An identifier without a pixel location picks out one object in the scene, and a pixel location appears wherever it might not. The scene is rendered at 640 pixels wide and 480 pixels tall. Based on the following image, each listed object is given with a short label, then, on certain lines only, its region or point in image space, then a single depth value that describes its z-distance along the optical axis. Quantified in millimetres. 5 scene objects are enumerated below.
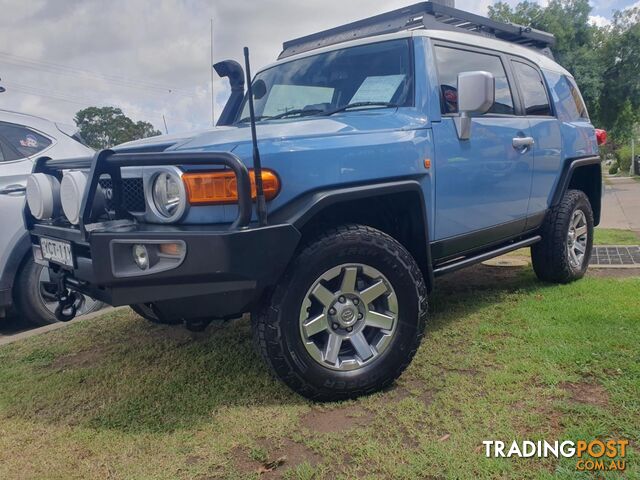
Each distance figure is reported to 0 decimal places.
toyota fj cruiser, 2373
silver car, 4219
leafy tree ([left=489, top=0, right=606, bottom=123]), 15430
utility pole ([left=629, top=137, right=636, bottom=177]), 27781
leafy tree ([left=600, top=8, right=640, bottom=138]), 15969
